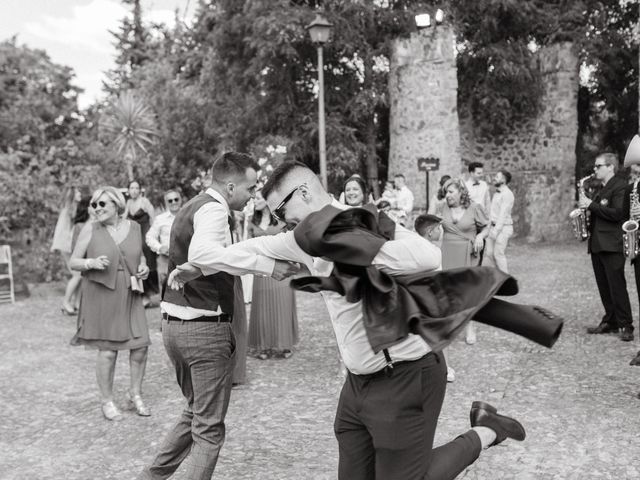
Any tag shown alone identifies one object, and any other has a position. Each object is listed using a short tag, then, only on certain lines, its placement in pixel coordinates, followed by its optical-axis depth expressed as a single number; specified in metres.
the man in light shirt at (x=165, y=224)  8.20
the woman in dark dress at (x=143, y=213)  10.34
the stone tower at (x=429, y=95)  16.61
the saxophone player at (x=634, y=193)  5.81
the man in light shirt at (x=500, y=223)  8.94
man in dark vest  3.42
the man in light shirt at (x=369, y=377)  2.50
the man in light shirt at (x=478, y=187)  11.45
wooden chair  11.30
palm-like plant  24.98
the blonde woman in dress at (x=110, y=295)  5.04
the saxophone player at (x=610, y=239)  7.07
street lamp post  12.20
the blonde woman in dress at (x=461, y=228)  6.83
